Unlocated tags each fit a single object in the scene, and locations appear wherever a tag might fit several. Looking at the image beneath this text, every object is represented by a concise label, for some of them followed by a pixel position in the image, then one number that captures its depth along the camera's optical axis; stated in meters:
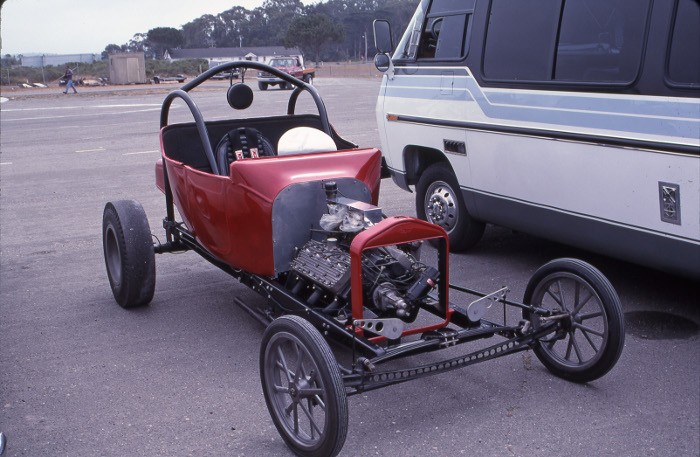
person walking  36.50
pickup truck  37.03
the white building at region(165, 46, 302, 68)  90.88
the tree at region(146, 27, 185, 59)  102.38
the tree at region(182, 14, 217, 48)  99.25
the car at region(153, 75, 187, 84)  46.94
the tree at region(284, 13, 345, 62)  76.19
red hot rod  3.24
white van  4.09
